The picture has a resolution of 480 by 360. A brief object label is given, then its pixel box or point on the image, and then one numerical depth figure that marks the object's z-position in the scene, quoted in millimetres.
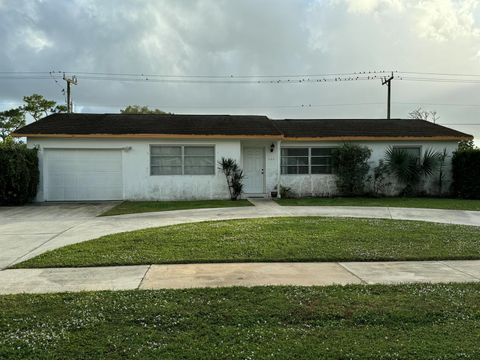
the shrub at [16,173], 14406
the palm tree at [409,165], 17625
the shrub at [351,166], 17438
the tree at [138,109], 39781
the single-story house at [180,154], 16359
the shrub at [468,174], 17375
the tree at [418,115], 38625
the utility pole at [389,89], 31703
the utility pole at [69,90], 30281
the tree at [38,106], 36906
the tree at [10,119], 36906
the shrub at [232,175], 16734
